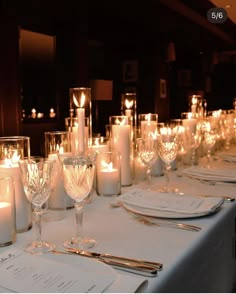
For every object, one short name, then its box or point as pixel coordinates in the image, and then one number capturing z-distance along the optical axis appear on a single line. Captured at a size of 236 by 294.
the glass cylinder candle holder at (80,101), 1.38
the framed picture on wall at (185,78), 10.28
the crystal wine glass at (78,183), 0.93
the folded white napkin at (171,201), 1.16
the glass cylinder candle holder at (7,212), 0.91
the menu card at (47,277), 0.69
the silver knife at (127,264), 0.77
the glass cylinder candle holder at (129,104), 1.78
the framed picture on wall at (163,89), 7.55
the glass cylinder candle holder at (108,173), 1.34
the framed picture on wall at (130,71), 7.57
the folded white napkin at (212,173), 1.64
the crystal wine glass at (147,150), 1.38
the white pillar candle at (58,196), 1.19
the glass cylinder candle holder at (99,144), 1.43
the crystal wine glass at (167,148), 1.42
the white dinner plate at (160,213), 1.12
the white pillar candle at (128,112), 1.75
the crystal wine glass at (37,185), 0.91
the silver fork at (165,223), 1.04
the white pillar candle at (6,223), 0.91
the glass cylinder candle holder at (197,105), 2.44
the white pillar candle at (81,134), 1.23
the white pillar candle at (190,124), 1.91
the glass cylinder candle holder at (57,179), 1.18
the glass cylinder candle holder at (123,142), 1.52
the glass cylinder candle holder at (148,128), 1.75
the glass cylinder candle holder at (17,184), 1.01
